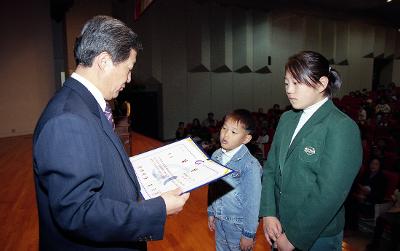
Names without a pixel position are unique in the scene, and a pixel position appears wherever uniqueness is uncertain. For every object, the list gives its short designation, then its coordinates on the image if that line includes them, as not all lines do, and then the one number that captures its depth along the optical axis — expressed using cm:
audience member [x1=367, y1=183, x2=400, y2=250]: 316
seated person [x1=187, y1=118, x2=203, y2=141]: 768
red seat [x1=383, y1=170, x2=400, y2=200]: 385
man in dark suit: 90
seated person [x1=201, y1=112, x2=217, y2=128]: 908
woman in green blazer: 131
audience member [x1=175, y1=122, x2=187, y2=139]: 807
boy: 172
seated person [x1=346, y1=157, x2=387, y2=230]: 379
